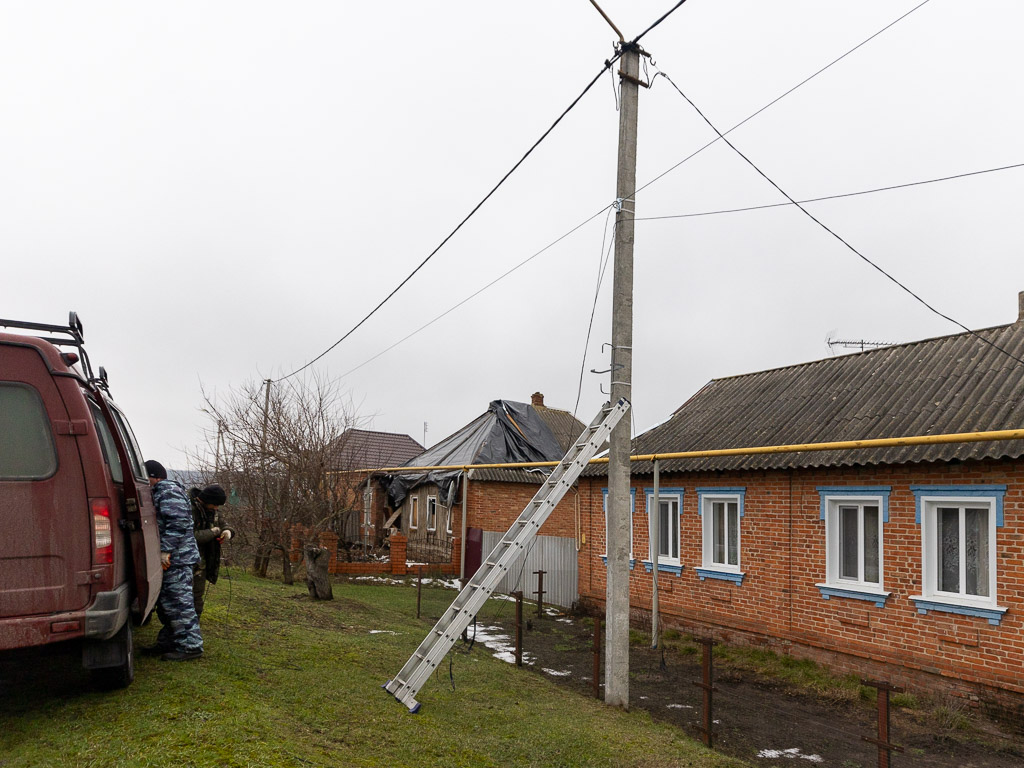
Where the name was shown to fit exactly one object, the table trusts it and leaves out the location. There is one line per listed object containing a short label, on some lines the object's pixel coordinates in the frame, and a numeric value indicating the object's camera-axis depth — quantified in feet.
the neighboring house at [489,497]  56.13
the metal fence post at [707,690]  22.74
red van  13.55
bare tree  55.21
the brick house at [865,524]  28.09
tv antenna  81.56
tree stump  41.39
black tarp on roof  72.13
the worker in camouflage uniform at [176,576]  19.65
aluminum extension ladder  21.61
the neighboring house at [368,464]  61.77
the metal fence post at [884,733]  19.03
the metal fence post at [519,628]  31.22
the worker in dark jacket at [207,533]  22.57
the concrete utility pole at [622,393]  25.90
